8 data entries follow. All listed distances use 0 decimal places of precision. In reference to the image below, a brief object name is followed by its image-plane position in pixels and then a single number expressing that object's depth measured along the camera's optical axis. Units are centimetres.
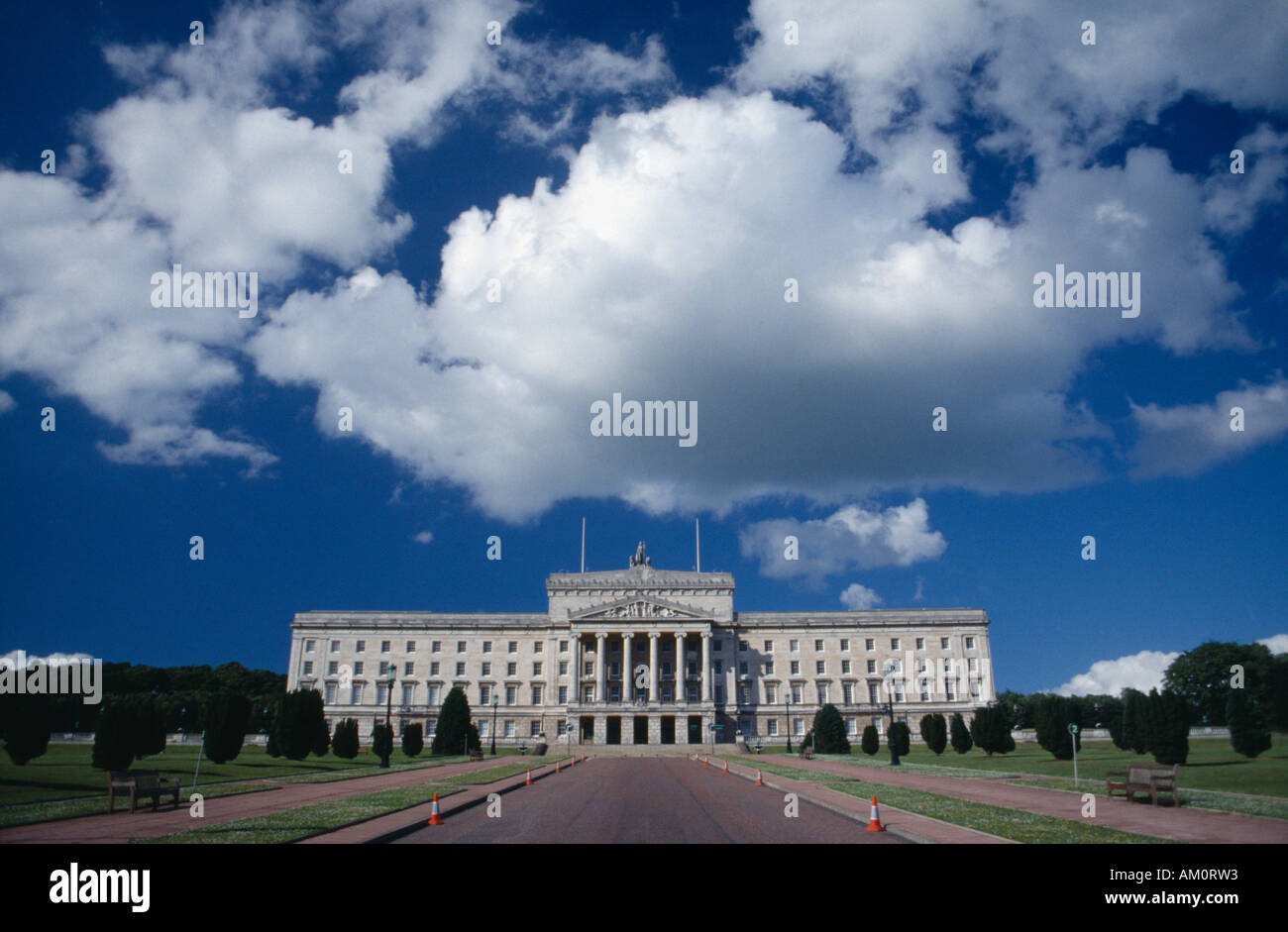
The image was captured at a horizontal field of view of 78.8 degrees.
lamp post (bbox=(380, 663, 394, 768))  4528
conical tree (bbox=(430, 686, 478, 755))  6631
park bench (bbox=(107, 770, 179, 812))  2112
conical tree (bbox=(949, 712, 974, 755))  6271
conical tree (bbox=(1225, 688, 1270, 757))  3862
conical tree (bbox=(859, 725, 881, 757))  6341
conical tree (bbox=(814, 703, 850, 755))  6475
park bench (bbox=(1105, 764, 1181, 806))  2108
